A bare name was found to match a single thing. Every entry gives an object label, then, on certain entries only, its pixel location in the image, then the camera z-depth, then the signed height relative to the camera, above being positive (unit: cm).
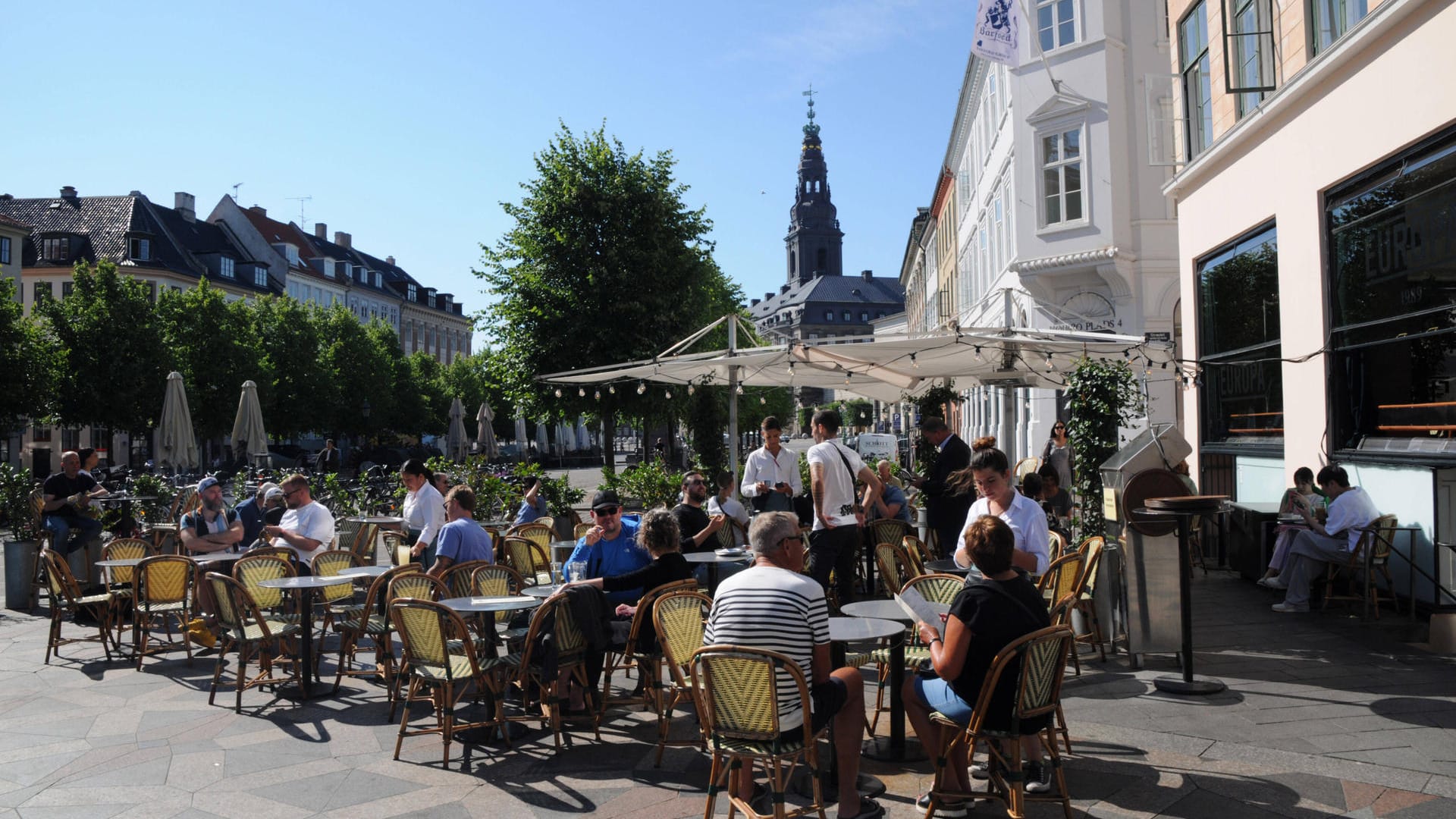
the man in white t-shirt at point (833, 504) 837 -46
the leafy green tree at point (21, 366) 2922 +254
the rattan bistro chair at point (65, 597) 912 -120
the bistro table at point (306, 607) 753 -108
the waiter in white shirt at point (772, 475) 985 -27
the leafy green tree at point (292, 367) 4888 +400
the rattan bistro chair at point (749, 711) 439 -110
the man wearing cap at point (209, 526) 1013 -68
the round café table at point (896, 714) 568 -144
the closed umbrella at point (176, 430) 2105 +51
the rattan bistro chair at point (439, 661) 599 -118
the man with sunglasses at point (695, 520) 920 -63
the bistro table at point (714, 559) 858 -90
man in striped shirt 461 -79
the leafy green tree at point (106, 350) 3662 +367
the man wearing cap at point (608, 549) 689 -65
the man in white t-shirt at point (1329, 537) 917 -86
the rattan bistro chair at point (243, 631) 736 -125
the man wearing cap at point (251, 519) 1048 -62
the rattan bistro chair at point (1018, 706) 444 -111
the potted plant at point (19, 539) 1204 -92
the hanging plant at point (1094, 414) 931 +23
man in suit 998 -44
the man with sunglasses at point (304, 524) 897 -59
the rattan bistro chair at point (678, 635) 558 -99
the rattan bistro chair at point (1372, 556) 884 -100
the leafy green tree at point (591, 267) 2098 +359
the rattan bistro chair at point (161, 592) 887 -113
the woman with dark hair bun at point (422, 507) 904 -48
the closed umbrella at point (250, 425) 2308 +65
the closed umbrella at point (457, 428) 3344 +76
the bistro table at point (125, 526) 1208 -77
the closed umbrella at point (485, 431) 3060 +56
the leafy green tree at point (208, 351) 4191 +409
